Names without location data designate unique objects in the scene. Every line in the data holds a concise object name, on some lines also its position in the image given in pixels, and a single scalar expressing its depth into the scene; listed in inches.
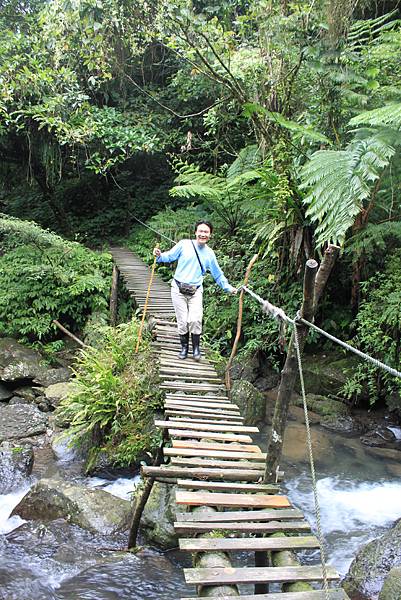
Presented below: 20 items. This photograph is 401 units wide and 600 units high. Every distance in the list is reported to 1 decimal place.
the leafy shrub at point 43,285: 330.3
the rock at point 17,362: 297.3
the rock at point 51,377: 299.7
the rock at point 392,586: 115.7
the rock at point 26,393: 288.8
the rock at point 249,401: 243.3
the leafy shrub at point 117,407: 206.2
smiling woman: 198.8
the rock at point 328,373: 259.3
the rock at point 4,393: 291.8
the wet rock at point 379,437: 228.4
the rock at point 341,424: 242.4
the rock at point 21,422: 244.5
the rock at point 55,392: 275.7
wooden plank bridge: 89.7
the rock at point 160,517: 163.0
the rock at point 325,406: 252.9
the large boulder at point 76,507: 172.2
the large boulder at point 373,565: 135.0
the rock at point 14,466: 200.4
